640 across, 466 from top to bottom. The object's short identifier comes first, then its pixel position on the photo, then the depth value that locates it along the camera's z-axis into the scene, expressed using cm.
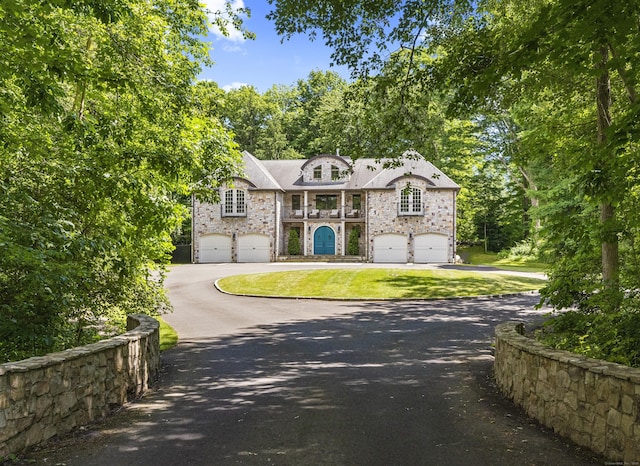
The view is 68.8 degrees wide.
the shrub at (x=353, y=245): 3928
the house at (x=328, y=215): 3716
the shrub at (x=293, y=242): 3997
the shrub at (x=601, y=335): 614
